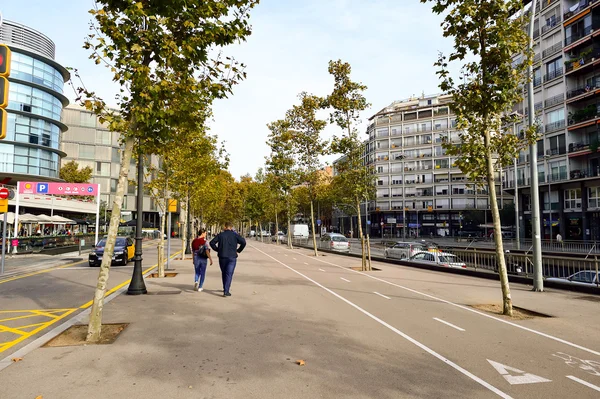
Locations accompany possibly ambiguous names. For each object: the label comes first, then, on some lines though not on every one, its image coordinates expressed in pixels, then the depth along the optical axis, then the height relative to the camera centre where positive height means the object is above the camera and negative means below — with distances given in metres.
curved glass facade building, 48.22 +14.08
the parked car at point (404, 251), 24.78 -1.53
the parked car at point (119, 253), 20.94 -1.35
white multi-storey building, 77.62 +9.17
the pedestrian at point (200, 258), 12.05 -0.91
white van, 61.34 -0.73
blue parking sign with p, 31.80 +2.91
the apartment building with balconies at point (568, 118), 41.12 +10.89
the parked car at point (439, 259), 20.42 -1.71
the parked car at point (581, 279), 13.11 -1.73
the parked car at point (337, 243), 37.25 -1.60
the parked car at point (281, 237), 68.32 -1.93
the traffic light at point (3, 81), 6.05 +2.10
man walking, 10.89 -0.61
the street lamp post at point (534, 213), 13.11 +0.39
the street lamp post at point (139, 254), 11.52 -0.81
